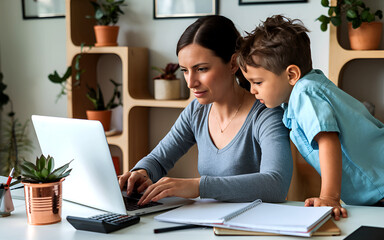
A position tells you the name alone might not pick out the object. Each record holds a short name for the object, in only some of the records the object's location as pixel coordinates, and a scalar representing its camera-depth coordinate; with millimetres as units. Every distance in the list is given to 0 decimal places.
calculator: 1151
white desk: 1129
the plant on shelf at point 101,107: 3107
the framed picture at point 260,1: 2722
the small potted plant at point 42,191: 1231
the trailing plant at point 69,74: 3020
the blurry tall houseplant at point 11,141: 3488
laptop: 1253
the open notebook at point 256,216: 1105
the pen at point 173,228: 1154
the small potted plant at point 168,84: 2881
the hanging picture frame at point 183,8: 2944
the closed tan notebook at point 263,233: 1113
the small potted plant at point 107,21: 3004
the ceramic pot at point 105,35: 3003
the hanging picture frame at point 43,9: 3355
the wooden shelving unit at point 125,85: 2932
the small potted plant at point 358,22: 2369
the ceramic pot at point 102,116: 3102
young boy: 1411
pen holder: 1318
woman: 1503
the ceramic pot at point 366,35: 2408
